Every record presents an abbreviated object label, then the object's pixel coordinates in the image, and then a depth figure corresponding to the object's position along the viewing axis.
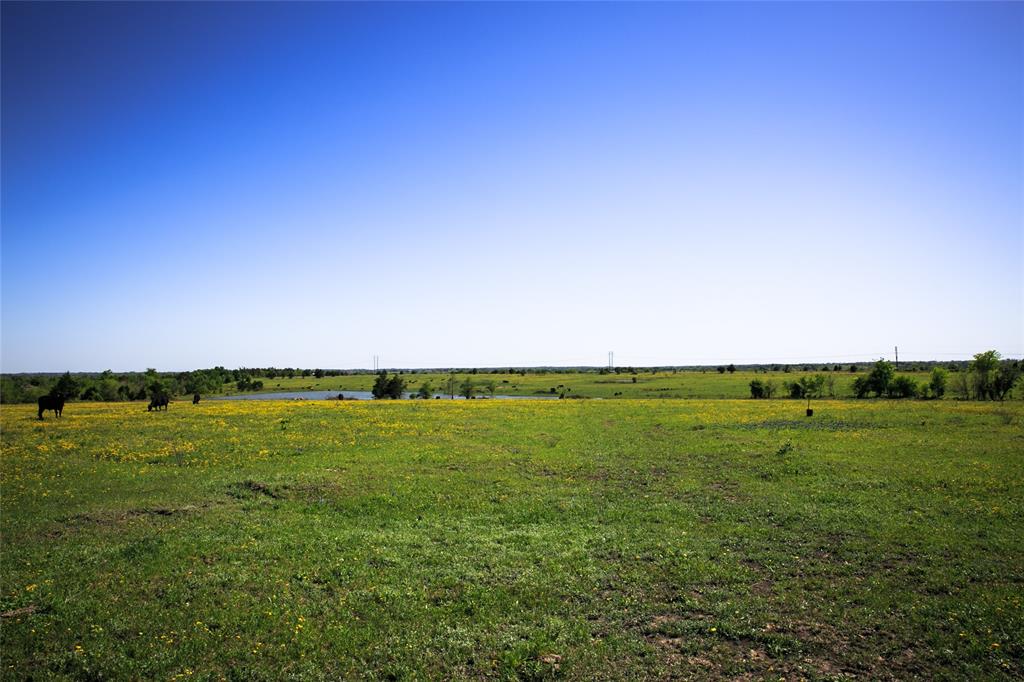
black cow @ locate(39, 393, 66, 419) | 47.03
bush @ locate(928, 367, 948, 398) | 77.19
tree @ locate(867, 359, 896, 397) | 84.44
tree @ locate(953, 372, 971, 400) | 73.62
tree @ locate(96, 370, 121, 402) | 98.32
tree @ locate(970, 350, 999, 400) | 70.31
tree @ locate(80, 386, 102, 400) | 96.59
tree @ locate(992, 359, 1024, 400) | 69.19
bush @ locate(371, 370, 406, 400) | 99.62
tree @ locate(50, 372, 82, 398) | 96.44
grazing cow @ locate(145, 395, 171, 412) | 56.59
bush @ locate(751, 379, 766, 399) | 90.94
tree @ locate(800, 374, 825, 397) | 86.25
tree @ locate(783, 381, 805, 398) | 88.75
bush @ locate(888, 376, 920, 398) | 82.30
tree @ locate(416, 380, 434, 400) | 101.06
